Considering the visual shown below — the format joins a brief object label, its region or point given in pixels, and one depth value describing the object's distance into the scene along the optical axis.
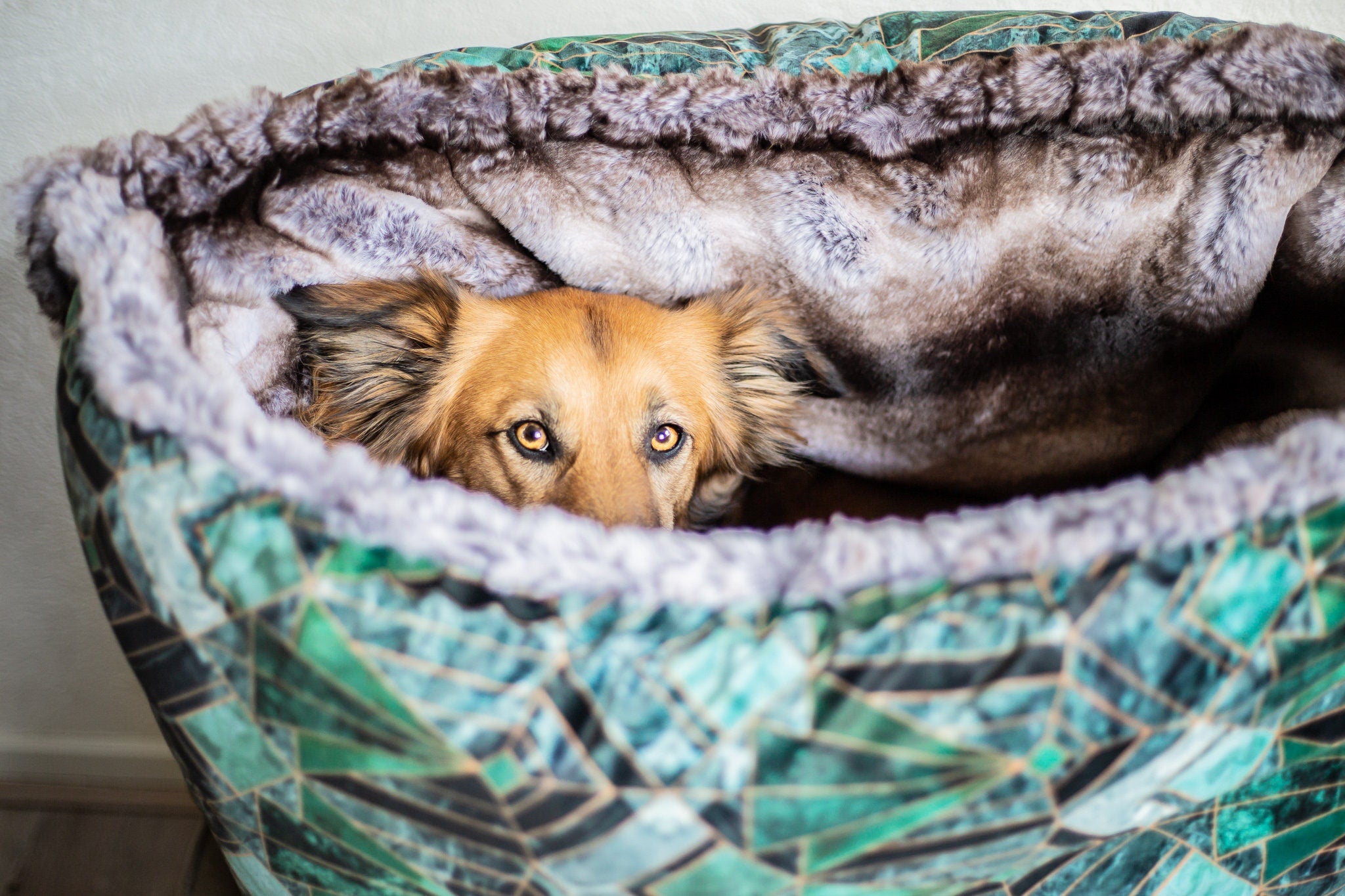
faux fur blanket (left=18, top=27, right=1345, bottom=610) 0.71
